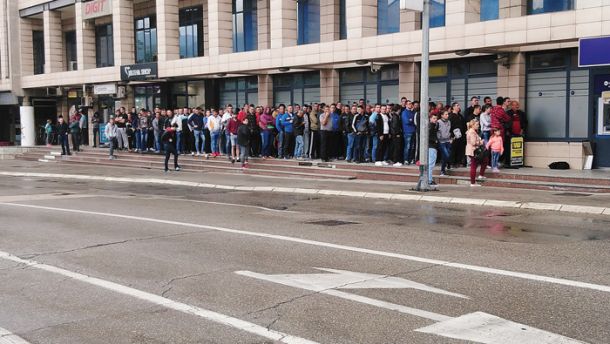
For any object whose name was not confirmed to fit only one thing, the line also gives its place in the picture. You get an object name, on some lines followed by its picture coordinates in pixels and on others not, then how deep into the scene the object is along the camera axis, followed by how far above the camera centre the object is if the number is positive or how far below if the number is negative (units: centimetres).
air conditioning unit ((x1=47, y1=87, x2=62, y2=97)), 4142 +232
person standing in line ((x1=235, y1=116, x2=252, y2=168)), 2367 -46
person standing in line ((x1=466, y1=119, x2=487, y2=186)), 1744 -60
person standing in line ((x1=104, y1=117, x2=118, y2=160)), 3045 -31
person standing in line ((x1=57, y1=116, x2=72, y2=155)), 3241 -29
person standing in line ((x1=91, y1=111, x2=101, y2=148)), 3628 +5
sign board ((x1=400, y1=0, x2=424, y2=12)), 1656 +302
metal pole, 1698 +36
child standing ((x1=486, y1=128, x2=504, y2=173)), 1817 -49
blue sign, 1711 +190
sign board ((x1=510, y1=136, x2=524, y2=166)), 1939 -71
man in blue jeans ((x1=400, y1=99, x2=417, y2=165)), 2036 -9
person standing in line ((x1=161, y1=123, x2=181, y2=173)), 2422 -54
